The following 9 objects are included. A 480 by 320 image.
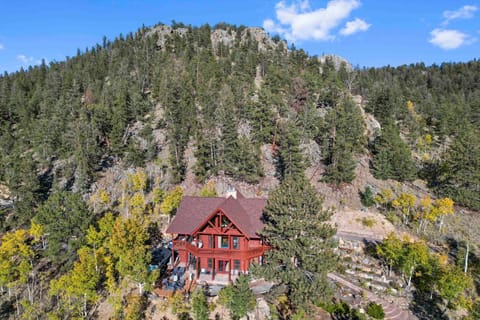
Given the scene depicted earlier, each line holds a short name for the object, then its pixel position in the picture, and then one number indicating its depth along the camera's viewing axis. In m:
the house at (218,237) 28.52
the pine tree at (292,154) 48.56
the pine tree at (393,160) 54.59
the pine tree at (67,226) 33.94
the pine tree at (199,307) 23.44
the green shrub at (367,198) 49.57
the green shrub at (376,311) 26.33
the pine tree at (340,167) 51.06
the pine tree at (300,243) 23.97
